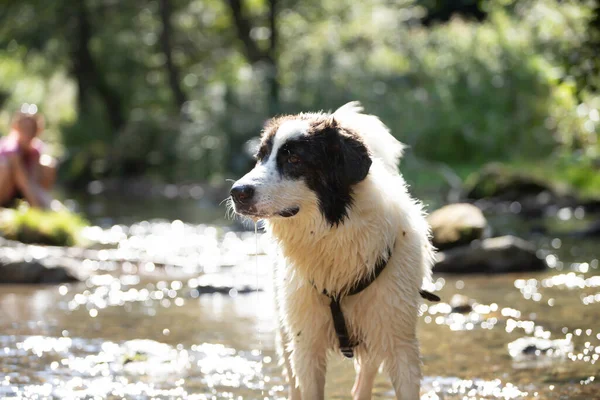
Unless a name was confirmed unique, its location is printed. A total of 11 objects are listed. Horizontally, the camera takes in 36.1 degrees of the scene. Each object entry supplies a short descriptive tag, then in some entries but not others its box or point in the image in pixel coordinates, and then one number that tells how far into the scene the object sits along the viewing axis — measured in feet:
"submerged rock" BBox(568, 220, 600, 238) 46.44
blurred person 43.57
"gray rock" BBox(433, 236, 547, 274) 37.09
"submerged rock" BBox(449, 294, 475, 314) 29.43
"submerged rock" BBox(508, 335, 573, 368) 22.91
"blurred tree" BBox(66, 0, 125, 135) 101.35
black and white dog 16.31
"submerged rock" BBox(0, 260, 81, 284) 35.73
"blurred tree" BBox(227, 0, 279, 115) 96.53
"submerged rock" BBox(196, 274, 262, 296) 34.63
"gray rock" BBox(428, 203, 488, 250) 39.47
